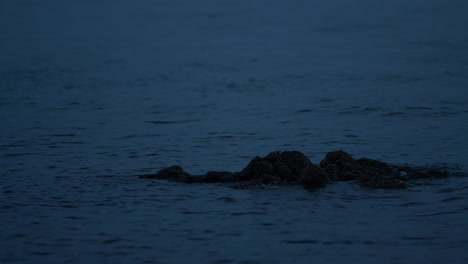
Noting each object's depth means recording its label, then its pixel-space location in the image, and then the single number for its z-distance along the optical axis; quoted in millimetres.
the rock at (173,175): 10516
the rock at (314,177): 9773
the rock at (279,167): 10070
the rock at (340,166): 10188
